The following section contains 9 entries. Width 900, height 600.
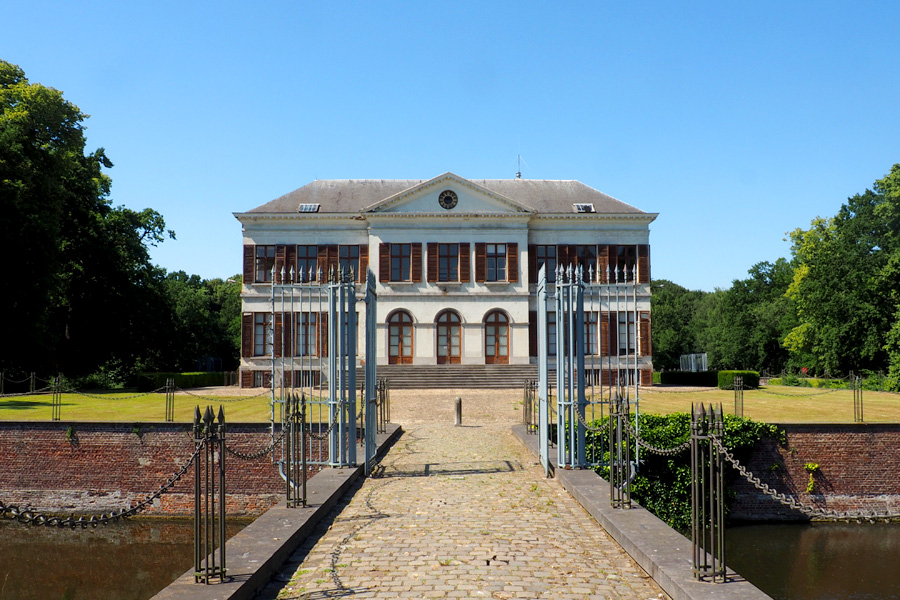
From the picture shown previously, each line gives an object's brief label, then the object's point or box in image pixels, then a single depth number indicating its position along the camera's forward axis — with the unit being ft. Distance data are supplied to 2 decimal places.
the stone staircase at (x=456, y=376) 105.70
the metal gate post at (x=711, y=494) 18.22
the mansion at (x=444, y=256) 118.52
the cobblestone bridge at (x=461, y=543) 18.92
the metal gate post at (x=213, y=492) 17.92
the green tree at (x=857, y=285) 119.44
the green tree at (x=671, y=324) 226.38
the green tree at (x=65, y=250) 90.22
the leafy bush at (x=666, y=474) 47.80
